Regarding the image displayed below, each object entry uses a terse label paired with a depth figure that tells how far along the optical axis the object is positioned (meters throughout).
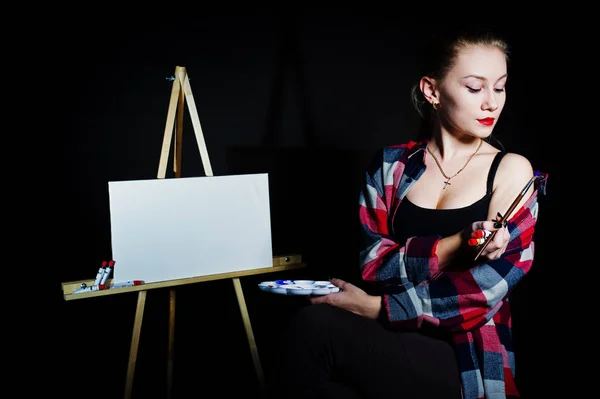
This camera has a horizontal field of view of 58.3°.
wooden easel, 1.60
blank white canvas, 1.58
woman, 1.17
